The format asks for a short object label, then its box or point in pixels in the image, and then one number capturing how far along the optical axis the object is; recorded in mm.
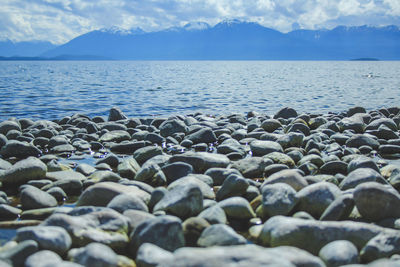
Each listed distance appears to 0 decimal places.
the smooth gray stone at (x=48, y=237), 3049
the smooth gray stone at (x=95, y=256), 2775
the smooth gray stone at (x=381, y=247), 3176
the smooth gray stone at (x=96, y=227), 3271
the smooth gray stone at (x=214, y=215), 3840
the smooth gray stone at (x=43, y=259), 2711
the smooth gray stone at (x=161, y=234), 3275
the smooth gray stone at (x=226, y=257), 2342
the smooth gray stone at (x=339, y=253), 2971
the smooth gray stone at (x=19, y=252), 2885
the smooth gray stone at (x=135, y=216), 3623
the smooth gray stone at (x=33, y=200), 4398
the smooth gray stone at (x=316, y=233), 3379
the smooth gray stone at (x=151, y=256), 2889
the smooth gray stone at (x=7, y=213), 4199
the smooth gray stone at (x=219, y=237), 3336
